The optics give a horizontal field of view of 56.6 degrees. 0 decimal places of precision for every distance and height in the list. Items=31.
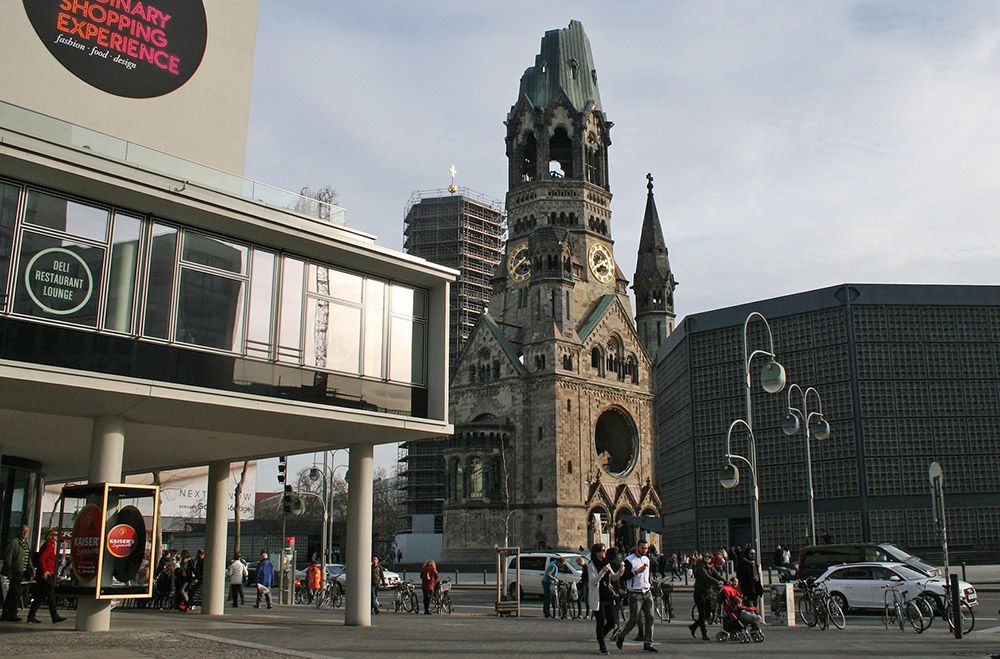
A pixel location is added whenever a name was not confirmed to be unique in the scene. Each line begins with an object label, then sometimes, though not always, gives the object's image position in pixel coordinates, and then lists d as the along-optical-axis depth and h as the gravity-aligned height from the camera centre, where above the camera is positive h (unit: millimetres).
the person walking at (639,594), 15164 -1159
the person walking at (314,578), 31891 -1968
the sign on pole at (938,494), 18594 +611
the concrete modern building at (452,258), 88500 +27131
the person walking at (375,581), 26539 -1753
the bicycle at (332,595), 30422 -2442
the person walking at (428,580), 25609 -1617
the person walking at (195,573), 25453 -1510
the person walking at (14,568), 17109 -933
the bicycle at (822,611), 19500 -1814
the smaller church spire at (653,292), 79688 +19666
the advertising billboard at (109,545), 15938 -456
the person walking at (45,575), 17438 -1066
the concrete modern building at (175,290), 15852 +4391
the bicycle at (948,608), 18125 -1682
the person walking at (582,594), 23422 -1849
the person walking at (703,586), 17625 -1210
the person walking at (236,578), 28189 -1775
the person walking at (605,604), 14648 -1297
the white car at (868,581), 21984 -1358
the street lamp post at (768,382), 24688 +3738
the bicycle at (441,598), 25859 -2110
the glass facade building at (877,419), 46750 +5345
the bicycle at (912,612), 18172 -1720
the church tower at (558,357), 66938 +12406
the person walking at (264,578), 28156 -1775
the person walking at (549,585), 23406 -1579
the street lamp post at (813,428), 30359 +3197
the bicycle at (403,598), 26812 -2220
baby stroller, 16781 -1809
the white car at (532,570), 31438 -1635
